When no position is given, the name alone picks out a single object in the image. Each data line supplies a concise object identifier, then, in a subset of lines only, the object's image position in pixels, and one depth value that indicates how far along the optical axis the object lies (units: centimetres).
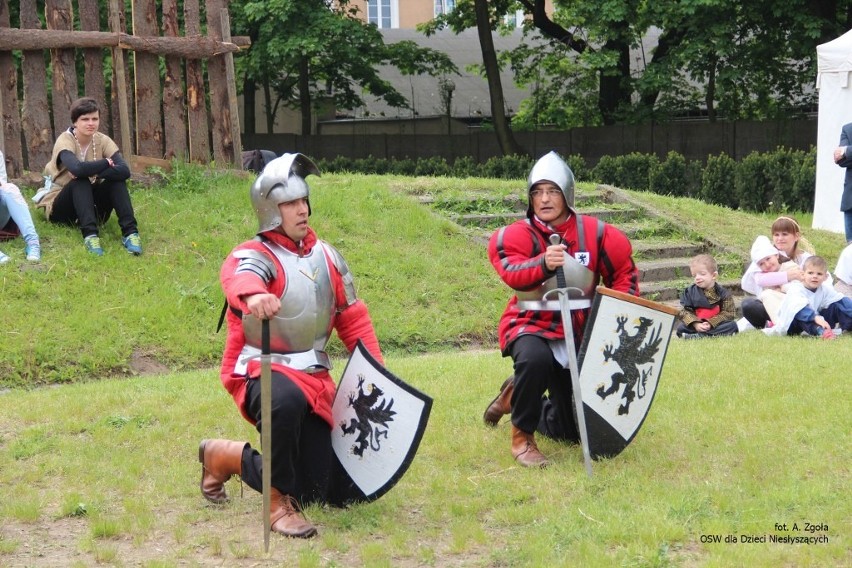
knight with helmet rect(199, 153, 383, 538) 504
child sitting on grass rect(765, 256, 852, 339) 985
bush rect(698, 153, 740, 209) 1898
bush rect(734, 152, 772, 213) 1848
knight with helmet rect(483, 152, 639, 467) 591
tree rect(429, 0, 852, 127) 2302
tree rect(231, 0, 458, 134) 2370
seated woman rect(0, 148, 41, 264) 1024
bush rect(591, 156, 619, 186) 1998
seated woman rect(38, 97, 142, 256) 1020
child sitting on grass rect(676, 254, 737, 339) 1019
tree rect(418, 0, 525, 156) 2649
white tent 1579
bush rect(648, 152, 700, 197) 1962
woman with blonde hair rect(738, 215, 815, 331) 1032
